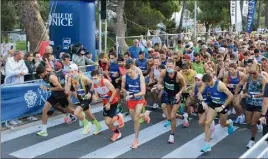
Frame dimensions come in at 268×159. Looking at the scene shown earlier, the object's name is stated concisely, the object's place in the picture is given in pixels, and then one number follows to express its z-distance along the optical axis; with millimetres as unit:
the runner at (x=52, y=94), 9031
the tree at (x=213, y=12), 41625
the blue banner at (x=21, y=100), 9539
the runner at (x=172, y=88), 8495
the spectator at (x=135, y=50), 13734
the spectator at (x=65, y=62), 10258
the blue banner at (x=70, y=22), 14852
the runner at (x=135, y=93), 8156
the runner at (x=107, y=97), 8414
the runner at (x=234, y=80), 9547
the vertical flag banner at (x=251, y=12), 29406
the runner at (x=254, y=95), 7980
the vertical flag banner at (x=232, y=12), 27516
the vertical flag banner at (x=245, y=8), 36188
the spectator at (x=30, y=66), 11084
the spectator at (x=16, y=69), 10422
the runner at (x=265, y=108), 7298
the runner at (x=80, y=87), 8852
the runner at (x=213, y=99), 7828
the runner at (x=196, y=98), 8172
